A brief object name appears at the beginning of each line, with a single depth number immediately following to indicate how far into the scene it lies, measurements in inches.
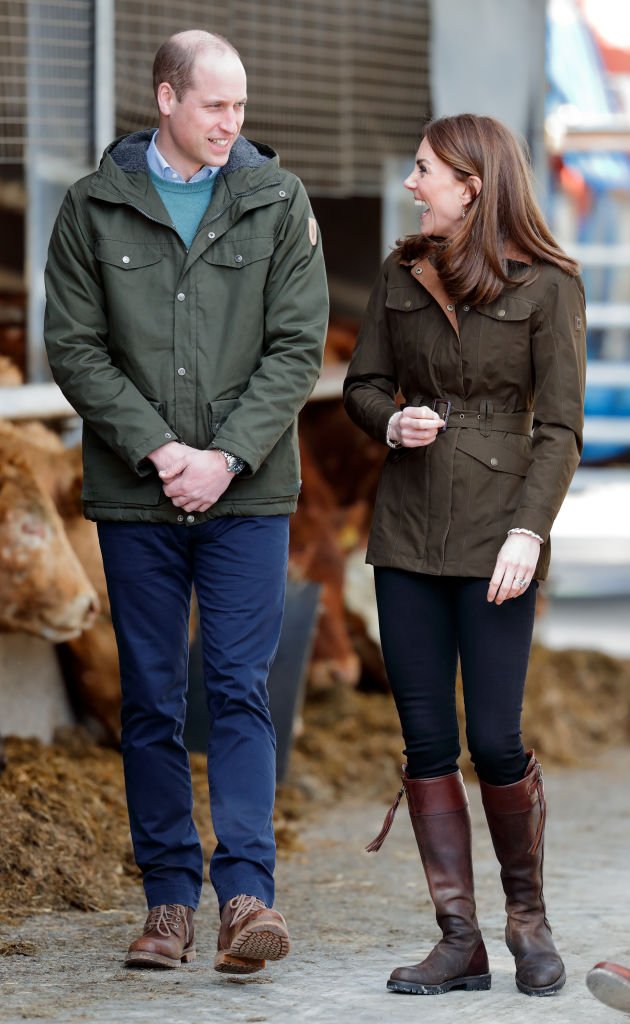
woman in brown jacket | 271.4
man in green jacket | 278.8
